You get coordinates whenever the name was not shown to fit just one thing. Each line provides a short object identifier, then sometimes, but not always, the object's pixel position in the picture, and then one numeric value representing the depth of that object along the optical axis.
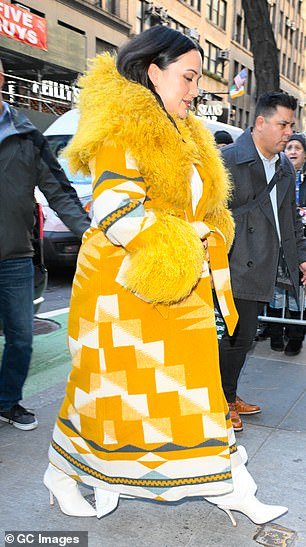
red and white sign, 17.97
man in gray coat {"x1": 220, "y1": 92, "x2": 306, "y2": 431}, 3.51
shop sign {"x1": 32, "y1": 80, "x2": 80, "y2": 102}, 19.08
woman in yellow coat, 2.17
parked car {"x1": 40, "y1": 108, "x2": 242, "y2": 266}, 8.09
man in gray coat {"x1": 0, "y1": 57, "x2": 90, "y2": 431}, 3.33
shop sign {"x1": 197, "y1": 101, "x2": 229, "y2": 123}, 23.14
